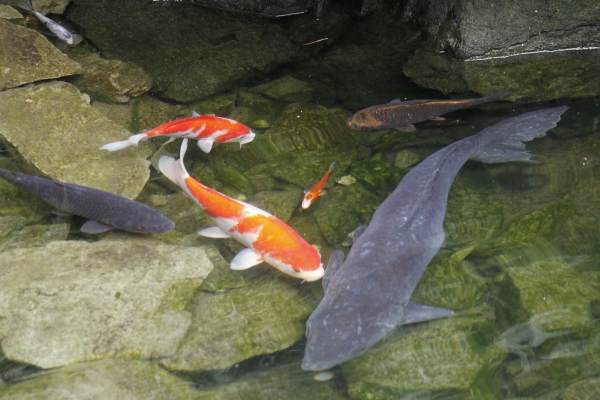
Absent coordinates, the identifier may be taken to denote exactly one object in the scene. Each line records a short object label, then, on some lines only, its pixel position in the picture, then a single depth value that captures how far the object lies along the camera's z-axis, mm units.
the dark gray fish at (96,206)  4184
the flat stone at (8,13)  6364
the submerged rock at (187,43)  6137
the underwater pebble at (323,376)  3416
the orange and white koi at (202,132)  4734
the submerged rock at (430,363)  3406
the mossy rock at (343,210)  4602
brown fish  5324
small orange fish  4754
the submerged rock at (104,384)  3125
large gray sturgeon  3441
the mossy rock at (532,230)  4375
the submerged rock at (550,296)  3740
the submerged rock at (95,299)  3422
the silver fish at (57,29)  6137
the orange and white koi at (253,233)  3896
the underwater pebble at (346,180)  5086
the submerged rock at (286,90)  6004
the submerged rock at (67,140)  4656
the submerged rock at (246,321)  3537
